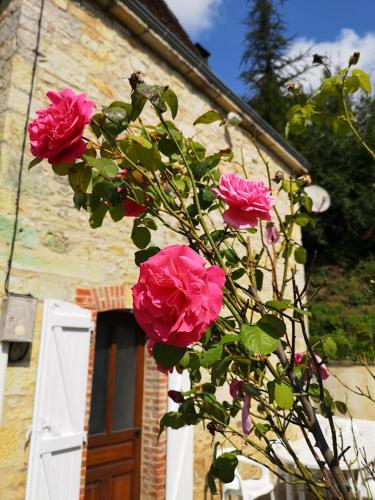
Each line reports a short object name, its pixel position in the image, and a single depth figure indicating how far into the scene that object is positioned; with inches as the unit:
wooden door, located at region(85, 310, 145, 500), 164.2
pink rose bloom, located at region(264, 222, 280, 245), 61.0
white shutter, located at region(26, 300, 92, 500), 126.7
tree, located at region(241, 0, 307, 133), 685.9
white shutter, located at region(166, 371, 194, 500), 172.1
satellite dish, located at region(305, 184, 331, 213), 317.7
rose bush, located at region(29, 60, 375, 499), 31.9
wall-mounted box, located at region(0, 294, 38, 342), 127.8
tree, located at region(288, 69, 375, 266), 493.4
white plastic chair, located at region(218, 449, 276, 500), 175.1
